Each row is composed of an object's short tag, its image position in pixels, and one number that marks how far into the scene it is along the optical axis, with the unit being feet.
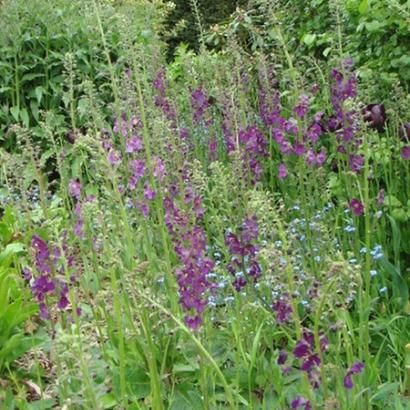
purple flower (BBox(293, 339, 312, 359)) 5.52
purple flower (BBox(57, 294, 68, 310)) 7.65
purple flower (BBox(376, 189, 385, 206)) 9.07
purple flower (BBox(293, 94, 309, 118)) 8.95
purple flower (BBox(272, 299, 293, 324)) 6.40
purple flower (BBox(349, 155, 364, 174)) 9.43
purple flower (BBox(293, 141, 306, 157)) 9.23
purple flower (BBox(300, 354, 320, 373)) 5.60
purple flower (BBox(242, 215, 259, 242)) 8.21
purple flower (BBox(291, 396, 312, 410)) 5.81
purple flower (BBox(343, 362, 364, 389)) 5.98
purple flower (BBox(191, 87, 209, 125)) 14.14
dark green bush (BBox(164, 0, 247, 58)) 49.32
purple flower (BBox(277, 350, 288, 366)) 6.08
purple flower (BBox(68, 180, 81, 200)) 9.99
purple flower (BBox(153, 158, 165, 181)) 9.29
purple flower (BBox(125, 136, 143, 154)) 9.97
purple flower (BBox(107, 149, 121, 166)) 8.12
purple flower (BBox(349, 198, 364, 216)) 8.50
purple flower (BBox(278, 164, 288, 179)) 10.23
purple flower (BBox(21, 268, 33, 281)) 9.47
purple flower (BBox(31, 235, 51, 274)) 7.66
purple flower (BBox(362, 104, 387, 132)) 11.44
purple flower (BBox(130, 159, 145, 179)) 9.79
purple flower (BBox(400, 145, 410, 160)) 10.80
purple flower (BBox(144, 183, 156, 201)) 9.57
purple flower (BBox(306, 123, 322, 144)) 9.32
